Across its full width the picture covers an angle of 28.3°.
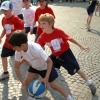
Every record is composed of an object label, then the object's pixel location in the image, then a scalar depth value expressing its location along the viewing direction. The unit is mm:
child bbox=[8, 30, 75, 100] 2725
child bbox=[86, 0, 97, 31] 9031
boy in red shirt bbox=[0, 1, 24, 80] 4012
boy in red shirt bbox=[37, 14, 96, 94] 3262
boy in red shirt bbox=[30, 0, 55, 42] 4800
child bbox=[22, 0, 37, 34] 5570
